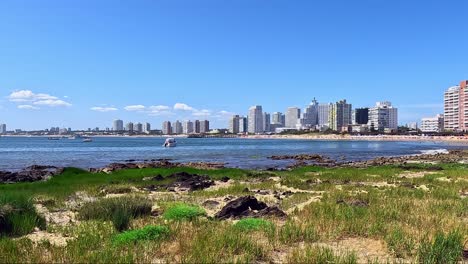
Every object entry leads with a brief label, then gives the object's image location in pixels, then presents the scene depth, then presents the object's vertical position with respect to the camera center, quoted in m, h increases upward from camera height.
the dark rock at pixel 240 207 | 12.25 -2.52
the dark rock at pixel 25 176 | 29.77 -3.72
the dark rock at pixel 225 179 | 26.78 -3.41
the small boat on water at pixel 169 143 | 117.71 -4.33
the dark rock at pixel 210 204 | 14.65 -2.82
